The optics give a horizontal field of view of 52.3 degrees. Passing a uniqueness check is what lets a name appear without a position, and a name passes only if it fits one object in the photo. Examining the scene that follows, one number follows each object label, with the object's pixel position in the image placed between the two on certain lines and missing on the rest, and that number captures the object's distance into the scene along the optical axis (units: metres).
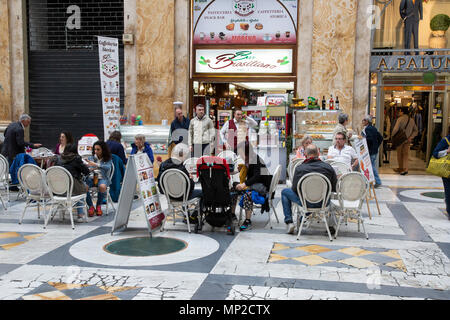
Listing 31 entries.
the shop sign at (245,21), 12.46
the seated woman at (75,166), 7.10
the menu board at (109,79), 9.98
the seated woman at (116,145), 8.52
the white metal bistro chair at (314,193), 6.20
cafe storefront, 12.50
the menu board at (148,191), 6.42
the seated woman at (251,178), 6.80
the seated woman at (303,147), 8.05
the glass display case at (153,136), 11.02
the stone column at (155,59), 12.66
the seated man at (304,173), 6.33
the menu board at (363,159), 7.77
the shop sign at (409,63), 12.49
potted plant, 12.80
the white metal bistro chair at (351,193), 6.46
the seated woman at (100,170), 7.71
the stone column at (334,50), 12.07
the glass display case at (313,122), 11.12
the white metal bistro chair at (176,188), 6.56
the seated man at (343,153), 8.10
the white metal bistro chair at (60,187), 6.82
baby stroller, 6.41
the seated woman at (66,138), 7.44
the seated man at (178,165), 6.77
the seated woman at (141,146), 8.35
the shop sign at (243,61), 12.59
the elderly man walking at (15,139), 9.48
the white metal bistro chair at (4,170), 8.35
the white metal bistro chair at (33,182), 7.13
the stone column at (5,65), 13.45
